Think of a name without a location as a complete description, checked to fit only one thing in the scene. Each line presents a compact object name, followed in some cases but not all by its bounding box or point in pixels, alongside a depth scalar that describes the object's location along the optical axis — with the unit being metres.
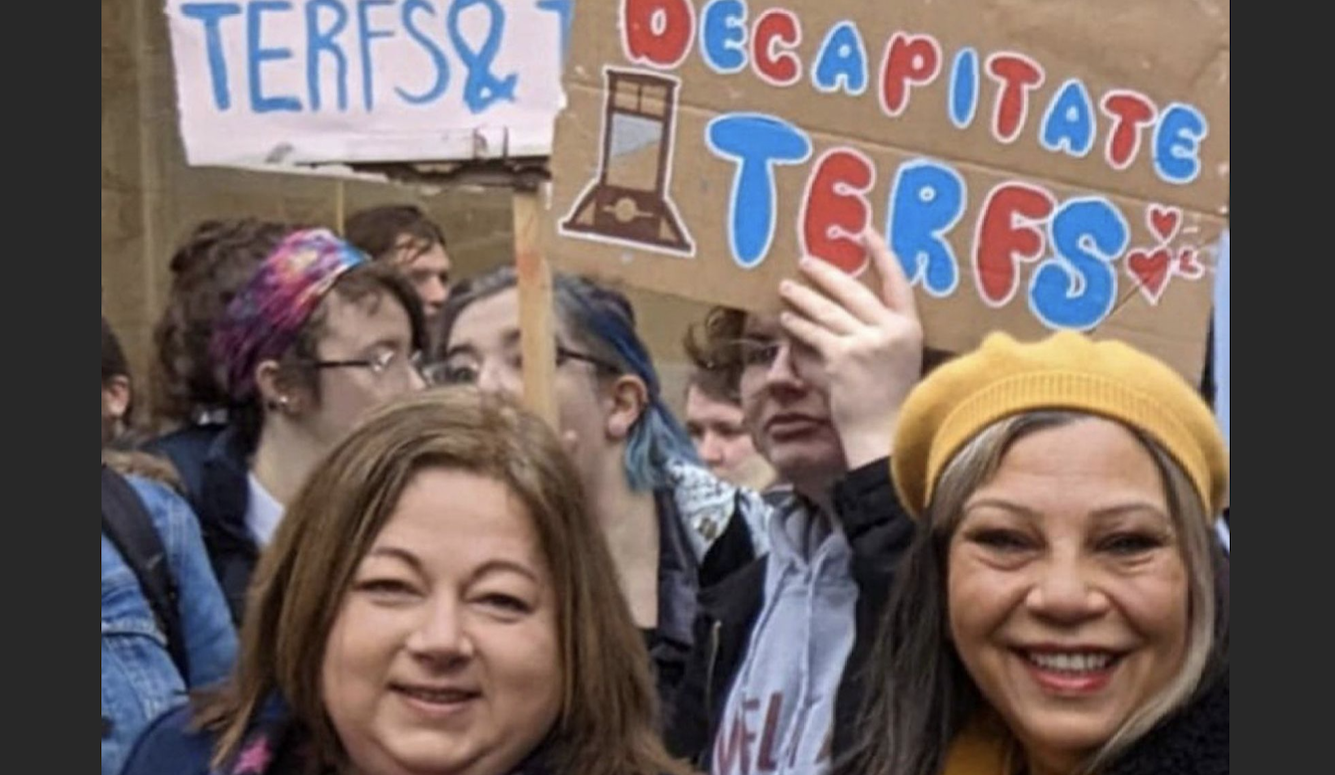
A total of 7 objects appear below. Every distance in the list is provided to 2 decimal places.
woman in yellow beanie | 2.84
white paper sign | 3.75
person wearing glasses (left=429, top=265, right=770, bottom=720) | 4.13
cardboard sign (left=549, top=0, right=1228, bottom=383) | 3.35
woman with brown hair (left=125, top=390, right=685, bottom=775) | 2.88
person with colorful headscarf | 4.11
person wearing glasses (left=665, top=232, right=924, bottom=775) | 3.27
